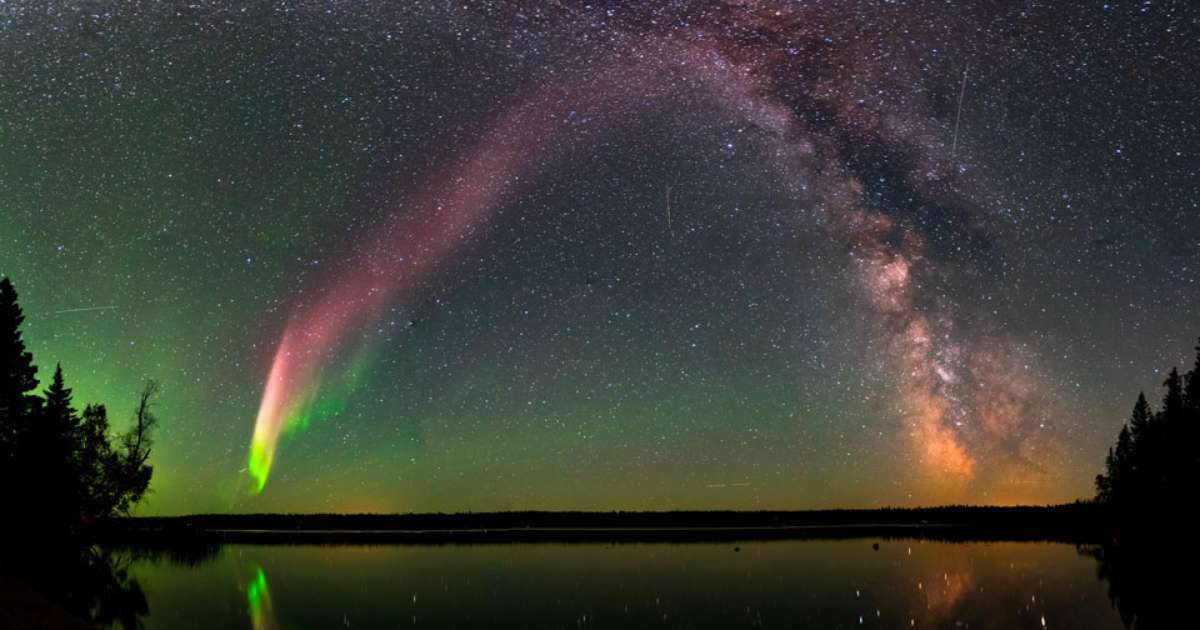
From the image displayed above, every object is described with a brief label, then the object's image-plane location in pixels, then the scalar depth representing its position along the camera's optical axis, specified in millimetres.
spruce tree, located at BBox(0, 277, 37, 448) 45000
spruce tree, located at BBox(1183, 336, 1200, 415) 62500
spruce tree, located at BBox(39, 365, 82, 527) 40812
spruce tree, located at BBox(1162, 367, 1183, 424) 67875
